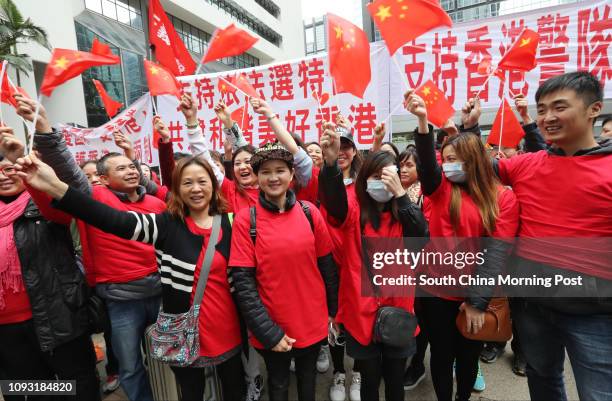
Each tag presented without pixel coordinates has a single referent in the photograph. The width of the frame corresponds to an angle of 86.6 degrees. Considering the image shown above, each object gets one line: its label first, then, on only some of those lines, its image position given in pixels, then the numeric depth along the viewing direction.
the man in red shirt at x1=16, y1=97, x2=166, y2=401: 2.19
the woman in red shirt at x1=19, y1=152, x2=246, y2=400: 1.78
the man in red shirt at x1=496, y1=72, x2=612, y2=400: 1.48
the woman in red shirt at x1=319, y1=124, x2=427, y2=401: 1.87
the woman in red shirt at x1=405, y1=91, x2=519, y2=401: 1.84
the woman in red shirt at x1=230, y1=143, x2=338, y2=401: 1.78
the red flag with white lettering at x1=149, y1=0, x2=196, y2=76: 3.22
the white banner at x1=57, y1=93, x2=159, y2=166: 4.86
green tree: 10.13
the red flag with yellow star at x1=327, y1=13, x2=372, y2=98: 2.93
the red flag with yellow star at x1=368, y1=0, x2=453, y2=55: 2.53
